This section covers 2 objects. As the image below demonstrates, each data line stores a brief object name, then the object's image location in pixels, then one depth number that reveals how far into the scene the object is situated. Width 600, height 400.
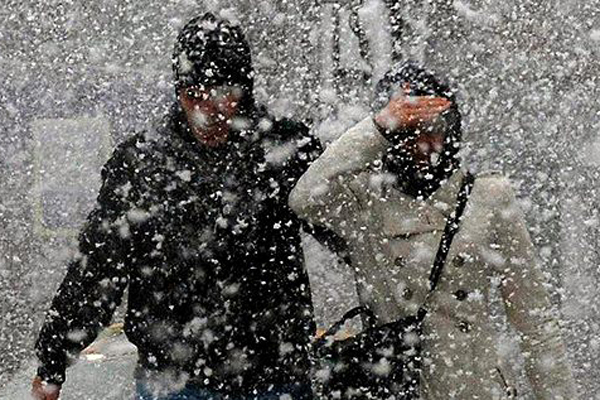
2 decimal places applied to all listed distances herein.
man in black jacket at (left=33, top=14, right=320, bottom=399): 4.84
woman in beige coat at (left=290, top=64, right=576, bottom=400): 5.11
